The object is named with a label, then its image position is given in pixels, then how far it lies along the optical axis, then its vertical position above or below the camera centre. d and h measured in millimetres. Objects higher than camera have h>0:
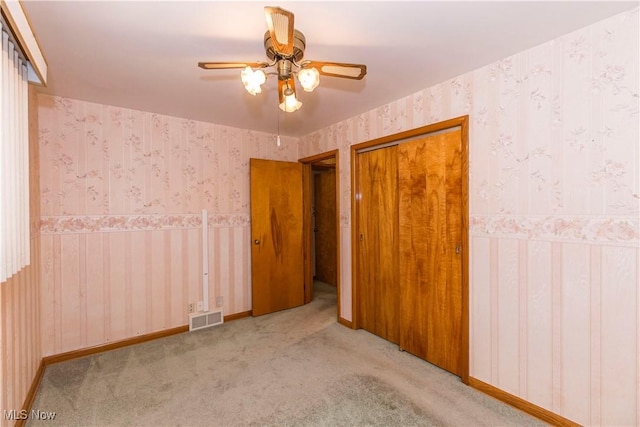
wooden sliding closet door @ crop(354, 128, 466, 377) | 2254 -338
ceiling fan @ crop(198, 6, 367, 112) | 1438 +731
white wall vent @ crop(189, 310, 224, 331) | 3157 -1226
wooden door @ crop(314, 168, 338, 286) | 5094 -303
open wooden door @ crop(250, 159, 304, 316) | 3551 -331
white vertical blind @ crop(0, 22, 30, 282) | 1276 +255
